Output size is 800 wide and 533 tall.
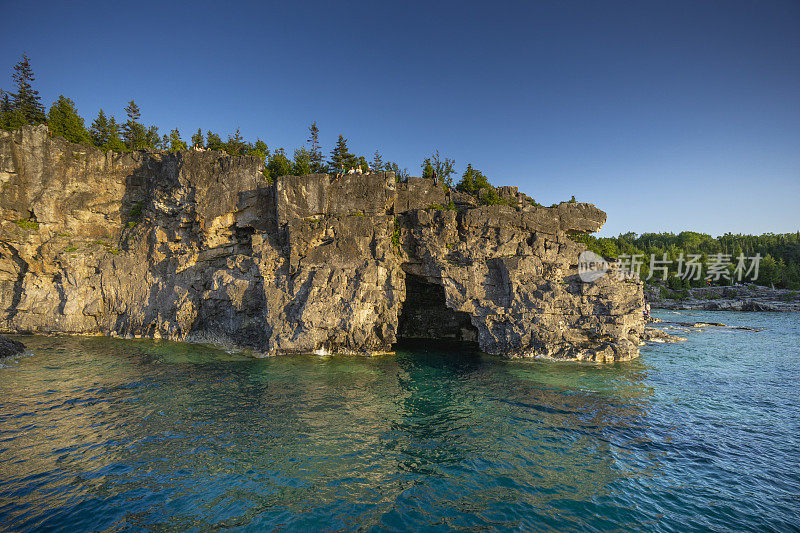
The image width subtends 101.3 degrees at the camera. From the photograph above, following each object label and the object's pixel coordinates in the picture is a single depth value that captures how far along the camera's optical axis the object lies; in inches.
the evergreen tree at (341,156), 1411.2
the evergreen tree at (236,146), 1423.7
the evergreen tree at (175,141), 1364.4
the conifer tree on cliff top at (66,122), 1316.4
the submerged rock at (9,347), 810.2
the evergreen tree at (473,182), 1194.0
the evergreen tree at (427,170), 1225.8
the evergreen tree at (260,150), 1369.2
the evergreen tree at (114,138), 1352.1
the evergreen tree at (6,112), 1226.5
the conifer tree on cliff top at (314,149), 1648.6
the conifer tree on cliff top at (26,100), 1419.8
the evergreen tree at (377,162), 1685.8
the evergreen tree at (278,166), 1215.9
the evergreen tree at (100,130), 1477.6
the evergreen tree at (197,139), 1447.8
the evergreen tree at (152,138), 1567.7
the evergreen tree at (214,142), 1417.3
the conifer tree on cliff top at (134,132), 1533.0
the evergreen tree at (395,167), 1460.4
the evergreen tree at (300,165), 1186.0
